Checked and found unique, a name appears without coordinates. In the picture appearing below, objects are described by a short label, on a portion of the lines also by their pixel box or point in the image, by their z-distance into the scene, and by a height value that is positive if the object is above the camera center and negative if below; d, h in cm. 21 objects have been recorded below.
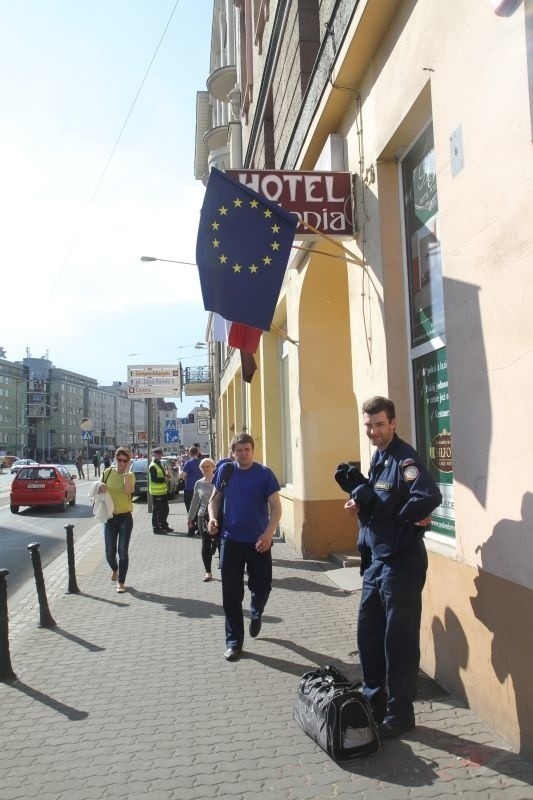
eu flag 577 +181
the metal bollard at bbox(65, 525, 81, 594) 834 -148
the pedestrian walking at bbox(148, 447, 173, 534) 1342 -88
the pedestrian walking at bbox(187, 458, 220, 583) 873 -72
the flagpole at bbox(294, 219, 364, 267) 615 +200
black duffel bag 352 -156
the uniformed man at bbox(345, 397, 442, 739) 374 -76
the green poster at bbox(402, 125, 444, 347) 521 +171
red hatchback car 2035 -104
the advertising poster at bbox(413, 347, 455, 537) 495 +13
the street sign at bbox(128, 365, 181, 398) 2156 +238
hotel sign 646 +254
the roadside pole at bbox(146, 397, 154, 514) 1835 +79
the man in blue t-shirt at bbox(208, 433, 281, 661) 546 -70
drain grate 441 -174
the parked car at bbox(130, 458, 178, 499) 2280 -96
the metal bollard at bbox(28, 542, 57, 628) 667 -144
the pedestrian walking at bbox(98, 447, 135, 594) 813 -80
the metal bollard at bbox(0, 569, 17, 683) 509 -161
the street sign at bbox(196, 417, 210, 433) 3964 +149
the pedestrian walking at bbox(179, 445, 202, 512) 1238 -41
